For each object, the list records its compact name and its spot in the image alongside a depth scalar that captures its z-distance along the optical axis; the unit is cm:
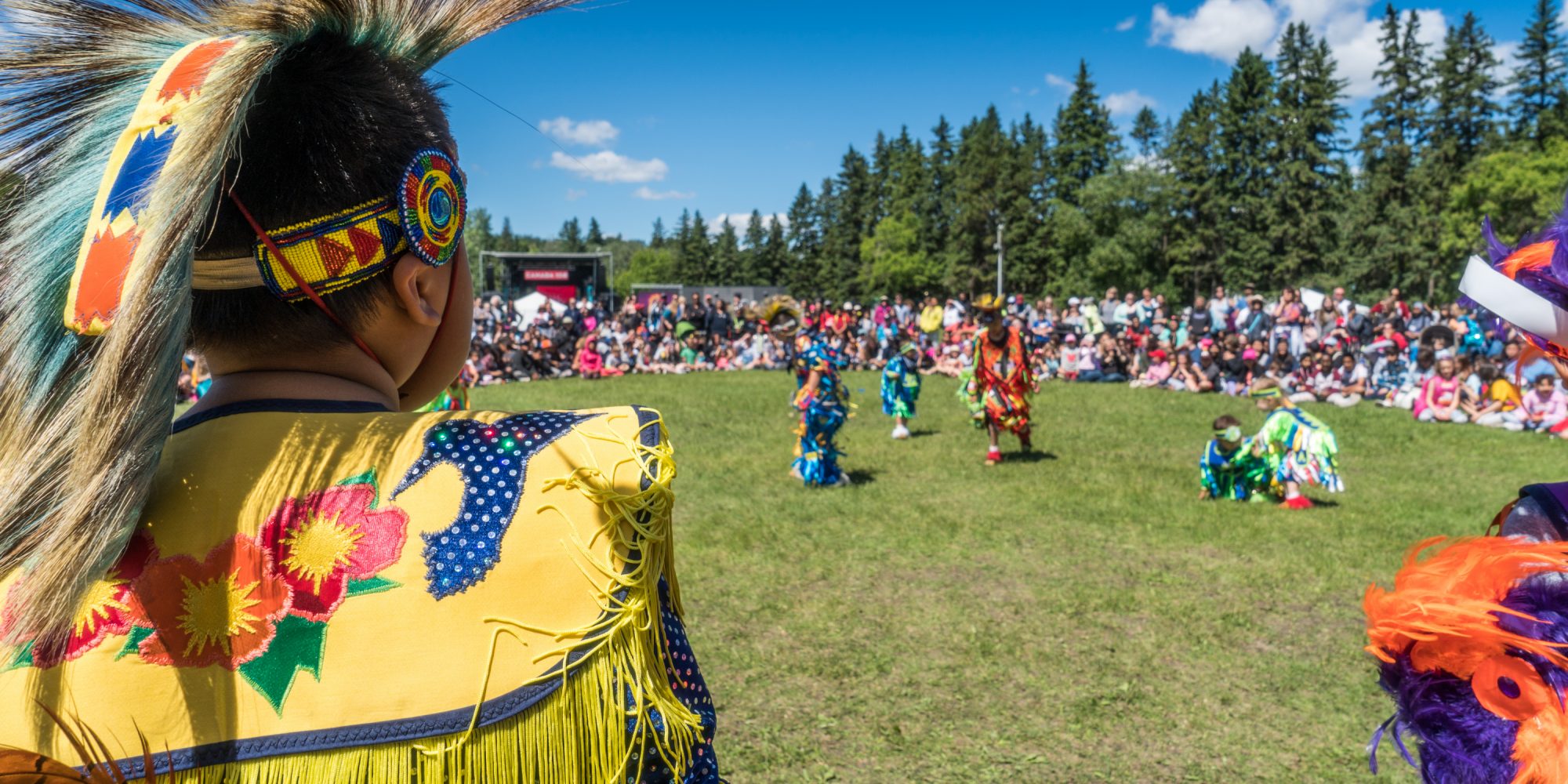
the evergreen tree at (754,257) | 7569
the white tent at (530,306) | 2782
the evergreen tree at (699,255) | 7931
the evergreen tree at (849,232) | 6600
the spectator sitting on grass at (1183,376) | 1712
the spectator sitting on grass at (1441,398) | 1297
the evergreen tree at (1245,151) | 4538
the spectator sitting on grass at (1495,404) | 1242
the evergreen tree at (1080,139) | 5575
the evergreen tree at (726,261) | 7925
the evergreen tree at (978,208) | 5597
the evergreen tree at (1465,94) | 4291
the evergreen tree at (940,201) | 6197
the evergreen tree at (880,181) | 6706
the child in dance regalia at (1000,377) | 1005
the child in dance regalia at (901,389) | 1180
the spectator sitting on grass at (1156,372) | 1802
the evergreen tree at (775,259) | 7419
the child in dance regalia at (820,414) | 893
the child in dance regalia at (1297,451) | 792
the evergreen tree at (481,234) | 8269
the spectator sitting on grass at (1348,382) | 1496
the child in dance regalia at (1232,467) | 822
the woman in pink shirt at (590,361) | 2208
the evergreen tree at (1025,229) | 5419
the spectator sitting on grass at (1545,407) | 1206
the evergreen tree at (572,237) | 11731
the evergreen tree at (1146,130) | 6544
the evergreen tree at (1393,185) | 3972
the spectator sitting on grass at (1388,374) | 1499
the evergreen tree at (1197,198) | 4666
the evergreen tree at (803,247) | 7000
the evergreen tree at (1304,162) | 4316
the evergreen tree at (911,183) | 6350
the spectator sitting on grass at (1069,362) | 1977
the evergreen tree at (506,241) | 11219
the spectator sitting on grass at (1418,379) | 1428
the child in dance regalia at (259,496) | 93
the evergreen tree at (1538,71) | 4238
